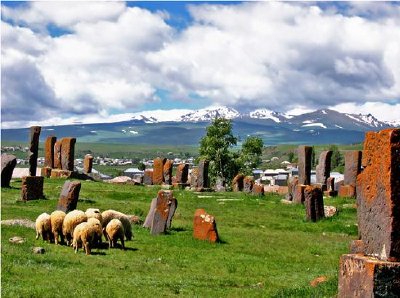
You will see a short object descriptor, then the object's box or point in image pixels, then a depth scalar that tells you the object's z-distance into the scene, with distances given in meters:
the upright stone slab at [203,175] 60.97
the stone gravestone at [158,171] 65.84
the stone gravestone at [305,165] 48.81
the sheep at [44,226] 24.39
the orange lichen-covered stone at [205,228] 27.84
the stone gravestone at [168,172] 65.38
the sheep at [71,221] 23.95
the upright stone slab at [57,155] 60.38
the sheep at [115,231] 24.20
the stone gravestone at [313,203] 36.97
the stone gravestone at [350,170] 51.12
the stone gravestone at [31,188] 37.62
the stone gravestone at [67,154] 58.50
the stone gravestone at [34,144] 45.55
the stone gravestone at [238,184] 66.50
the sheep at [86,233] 22.51
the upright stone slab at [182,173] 66.94
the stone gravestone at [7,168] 46.41
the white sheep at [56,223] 24.33
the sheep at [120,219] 26.39
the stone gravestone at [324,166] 57.94
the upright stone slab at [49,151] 59.62
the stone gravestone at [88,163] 73.45
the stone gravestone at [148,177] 68.19
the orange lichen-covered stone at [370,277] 11.84
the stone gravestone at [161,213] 29.09
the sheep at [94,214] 24.95
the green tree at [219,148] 99.12
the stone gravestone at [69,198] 30.23
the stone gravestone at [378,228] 11.94
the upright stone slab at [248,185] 61.25
